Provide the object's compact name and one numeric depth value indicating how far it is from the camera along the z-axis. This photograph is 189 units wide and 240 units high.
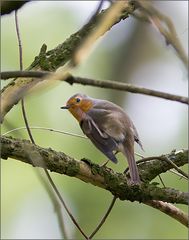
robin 6.17
